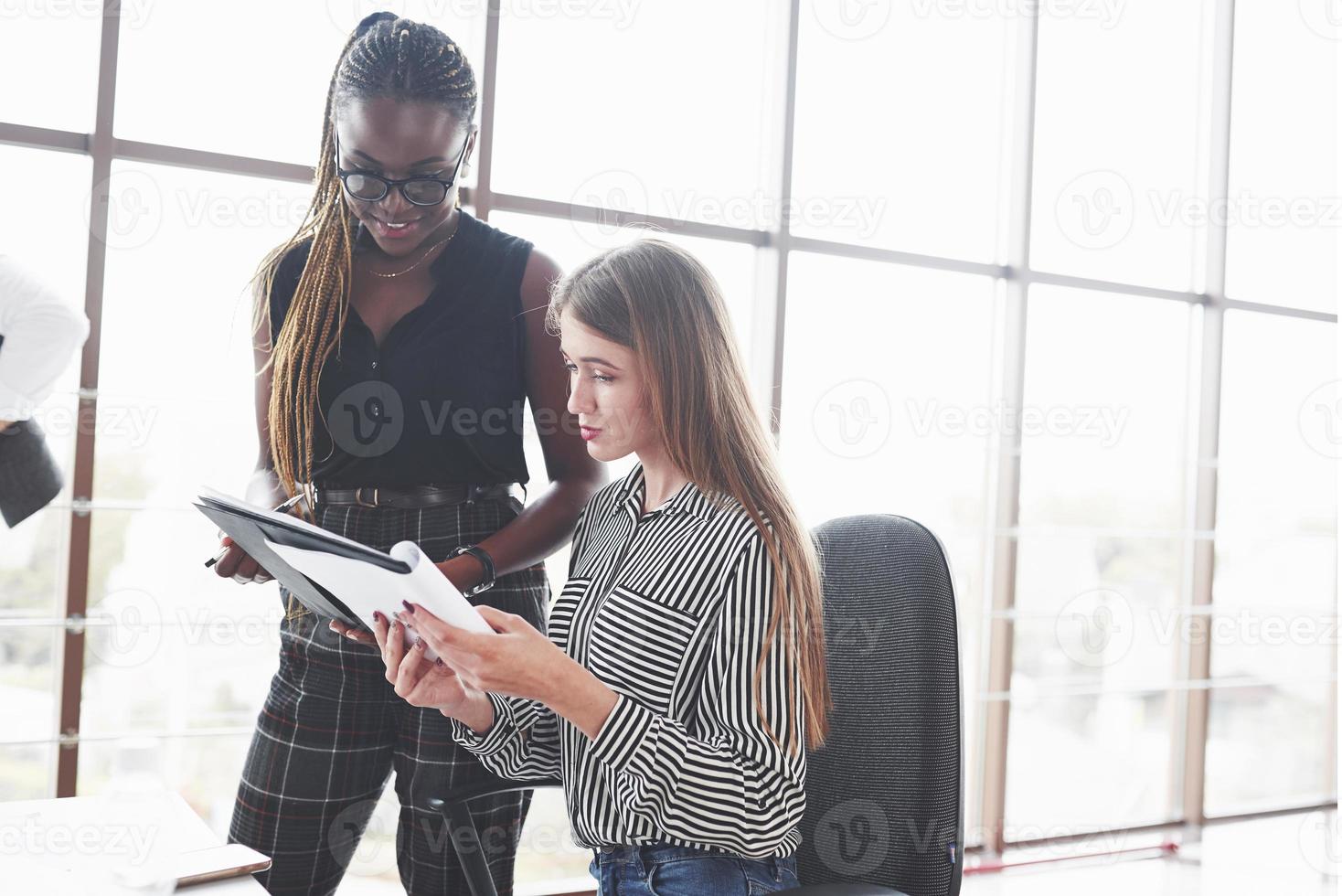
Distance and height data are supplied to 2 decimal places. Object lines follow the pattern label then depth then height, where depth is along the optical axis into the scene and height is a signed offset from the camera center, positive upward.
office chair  1.16 -0.31
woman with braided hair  1.32 +0.03
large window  2.43 +0.48
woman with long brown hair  1.07 -0.20
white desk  0.72 -0.38
